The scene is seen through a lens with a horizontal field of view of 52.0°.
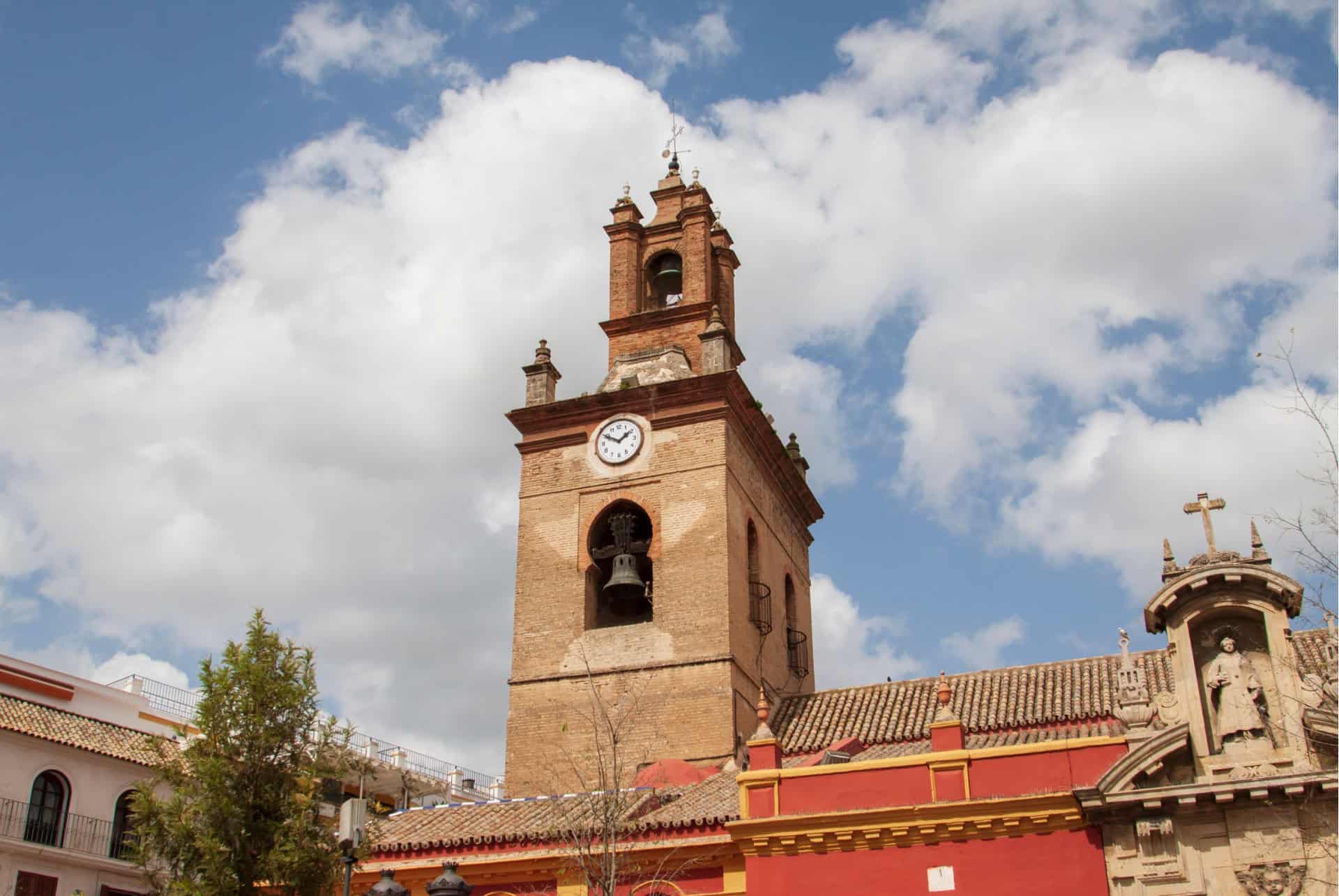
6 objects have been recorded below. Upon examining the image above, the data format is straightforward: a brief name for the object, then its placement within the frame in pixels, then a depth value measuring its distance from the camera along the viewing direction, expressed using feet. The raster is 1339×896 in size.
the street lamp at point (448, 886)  41.88
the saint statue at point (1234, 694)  52.95
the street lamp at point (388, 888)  41.39
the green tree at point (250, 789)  56.95
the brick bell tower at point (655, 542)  78.69
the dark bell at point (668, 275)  97.09
